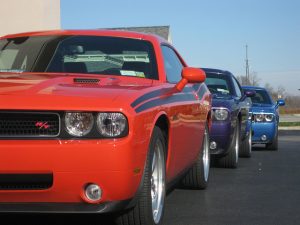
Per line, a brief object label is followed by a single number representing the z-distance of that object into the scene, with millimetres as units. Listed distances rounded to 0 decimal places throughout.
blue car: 12641
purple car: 7941
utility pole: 79231
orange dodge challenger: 3543
